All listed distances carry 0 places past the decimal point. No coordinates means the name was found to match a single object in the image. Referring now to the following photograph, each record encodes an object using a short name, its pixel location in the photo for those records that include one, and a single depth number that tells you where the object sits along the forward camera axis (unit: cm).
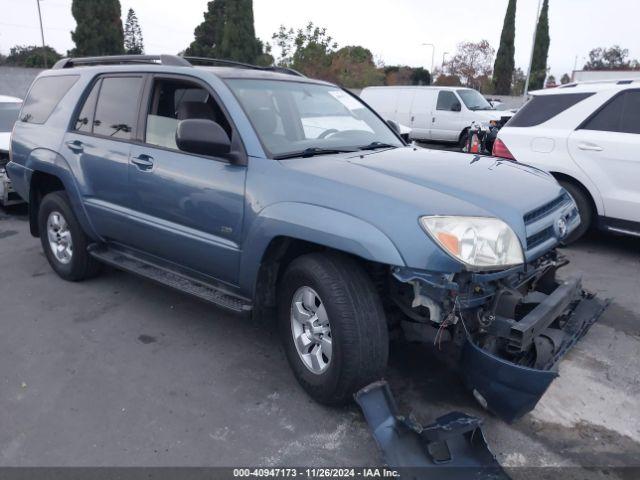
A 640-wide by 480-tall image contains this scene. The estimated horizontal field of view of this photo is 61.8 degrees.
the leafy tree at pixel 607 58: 5259
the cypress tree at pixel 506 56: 3516
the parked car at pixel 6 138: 707
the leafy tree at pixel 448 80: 3956
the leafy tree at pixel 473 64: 3978
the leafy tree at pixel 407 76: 4281
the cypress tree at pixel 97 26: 2755
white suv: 532
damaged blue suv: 262
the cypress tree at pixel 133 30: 6101
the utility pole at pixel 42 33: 4047
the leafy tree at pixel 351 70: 3177
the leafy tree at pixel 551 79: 4500
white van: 1468
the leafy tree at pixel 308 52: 3111
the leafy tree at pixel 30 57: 4419
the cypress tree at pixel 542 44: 3791
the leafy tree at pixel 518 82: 3944
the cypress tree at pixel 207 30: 4025
